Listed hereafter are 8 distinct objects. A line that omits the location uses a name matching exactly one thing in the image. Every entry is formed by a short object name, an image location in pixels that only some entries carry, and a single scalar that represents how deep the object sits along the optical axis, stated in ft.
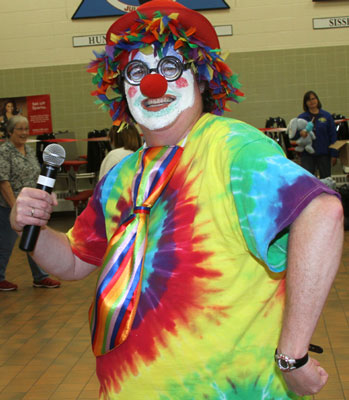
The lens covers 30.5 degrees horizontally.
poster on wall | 37.17
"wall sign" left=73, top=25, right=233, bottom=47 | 36.69
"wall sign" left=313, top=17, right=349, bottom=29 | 35.88
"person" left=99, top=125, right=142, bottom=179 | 17.94
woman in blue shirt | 28.48
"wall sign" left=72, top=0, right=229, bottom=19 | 36.63
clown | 4.27
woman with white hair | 19.24
